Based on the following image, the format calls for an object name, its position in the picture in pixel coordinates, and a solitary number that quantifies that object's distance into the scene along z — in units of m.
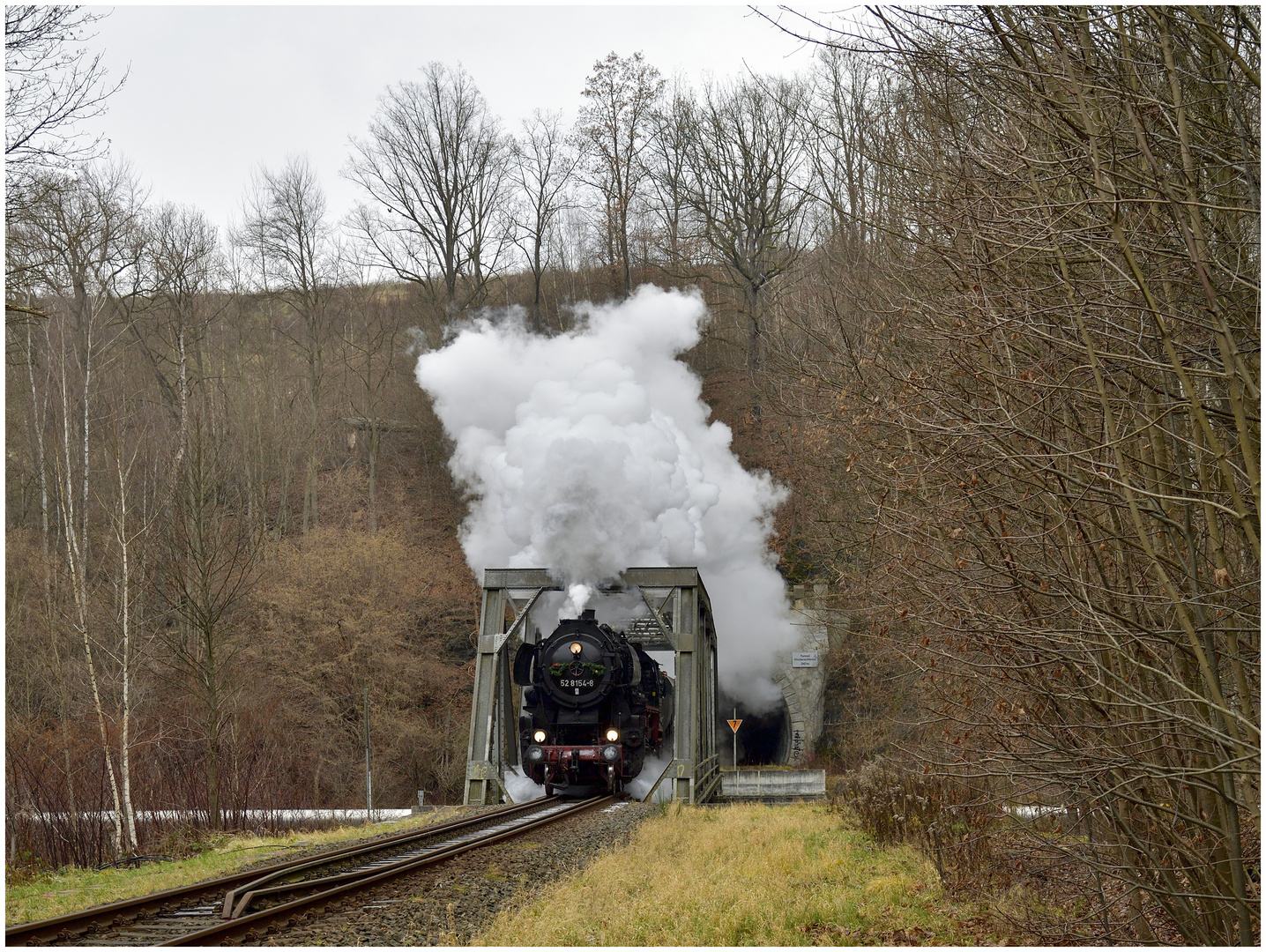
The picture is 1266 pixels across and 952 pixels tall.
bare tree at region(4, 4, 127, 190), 9.05
